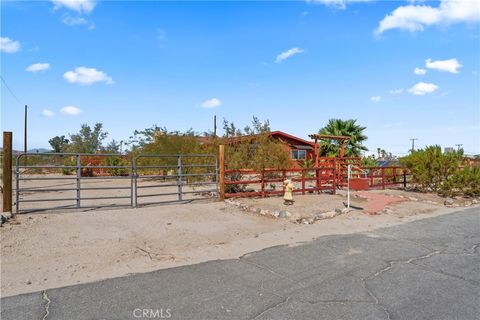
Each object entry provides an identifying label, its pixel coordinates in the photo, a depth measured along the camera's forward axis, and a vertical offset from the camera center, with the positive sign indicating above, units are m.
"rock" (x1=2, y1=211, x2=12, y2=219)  8.14 -1.14
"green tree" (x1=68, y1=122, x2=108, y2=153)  41.59 +3.30
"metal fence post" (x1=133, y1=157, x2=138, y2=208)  10.38 -0.19
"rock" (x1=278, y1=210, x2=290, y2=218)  9.56 -1.33
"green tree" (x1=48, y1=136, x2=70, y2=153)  76.38 +5.42
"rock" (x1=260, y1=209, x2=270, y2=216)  9.93 -1.33
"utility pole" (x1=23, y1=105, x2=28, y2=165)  46.00 +4.81
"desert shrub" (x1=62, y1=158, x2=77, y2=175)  27.74 +0.14
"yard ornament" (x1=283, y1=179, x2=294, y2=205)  11.34 -0.86
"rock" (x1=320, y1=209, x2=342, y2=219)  9.84 -1.40
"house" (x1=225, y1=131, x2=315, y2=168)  36.28 +2.07
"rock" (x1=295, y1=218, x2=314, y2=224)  9.13 -1.45
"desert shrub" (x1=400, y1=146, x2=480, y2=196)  15.27 -0.33
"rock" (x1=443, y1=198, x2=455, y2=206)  13.44 -1.44
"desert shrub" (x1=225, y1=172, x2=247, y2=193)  13.80 -0.78
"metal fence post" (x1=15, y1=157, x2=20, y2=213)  8.82 -0.58
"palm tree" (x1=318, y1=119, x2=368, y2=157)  27.52 +2.53
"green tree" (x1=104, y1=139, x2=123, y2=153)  40.09 +2.22
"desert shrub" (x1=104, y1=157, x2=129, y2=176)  25.74 +0.20
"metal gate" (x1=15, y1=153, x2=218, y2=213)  10.70 -0.99
